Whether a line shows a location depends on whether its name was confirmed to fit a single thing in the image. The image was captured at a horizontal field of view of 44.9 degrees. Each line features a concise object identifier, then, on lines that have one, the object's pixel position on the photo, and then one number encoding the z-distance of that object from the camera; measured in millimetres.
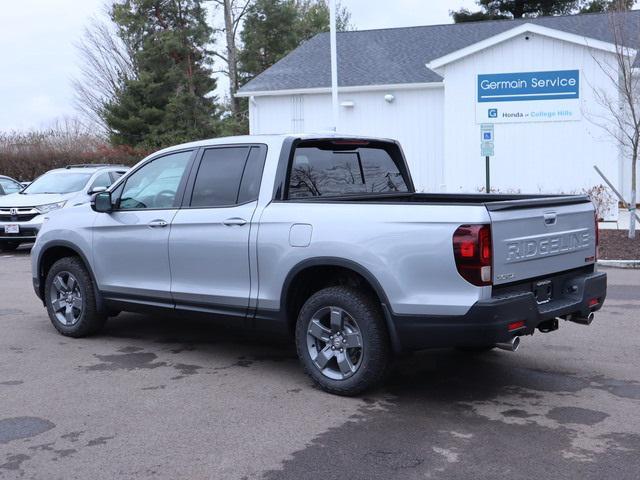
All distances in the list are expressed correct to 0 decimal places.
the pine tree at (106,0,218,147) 38250
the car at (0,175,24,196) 18052
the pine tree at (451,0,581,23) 41469
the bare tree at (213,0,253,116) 39312
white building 19406
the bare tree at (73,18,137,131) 46531
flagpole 18594
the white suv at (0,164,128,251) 15180
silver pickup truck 4922
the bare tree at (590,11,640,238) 15039
